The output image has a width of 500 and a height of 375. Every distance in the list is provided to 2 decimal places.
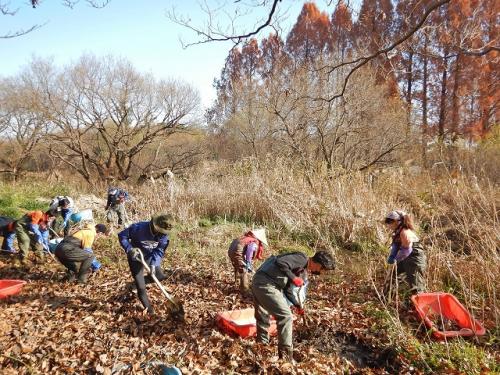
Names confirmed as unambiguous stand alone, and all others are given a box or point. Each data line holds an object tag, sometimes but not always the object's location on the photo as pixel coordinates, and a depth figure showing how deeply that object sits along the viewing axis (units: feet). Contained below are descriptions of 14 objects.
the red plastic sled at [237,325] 14.35
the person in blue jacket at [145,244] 15.07
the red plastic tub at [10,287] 16.83
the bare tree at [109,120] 62.44
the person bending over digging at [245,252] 17.98
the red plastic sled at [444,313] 13.80
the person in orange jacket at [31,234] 22.56
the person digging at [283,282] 12.76
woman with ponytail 16.84
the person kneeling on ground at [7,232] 23.19
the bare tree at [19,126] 61.21
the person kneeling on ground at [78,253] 18.89
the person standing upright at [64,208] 24.77
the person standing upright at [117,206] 33.42
